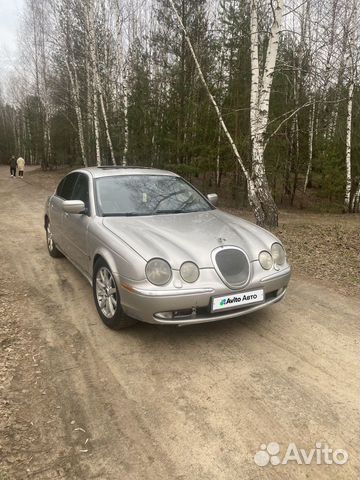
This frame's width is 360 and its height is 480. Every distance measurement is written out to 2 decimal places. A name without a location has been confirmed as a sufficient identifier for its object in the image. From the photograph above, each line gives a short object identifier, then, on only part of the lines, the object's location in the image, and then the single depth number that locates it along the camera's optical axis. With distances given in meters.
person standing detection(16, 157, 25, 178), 23.91
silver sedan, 3.47
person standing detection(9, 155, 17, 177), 24.77
